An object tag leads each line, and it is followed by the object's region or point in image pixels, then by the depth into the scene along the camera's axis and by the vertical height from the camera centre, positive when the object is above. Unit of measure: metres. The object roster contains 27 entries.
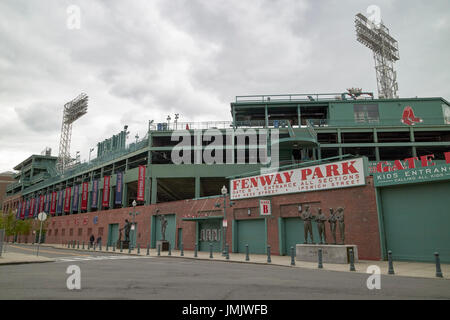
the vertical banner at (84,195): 58.63 +6.25
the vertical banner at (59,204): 68.12 +5.48
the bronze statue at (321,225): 19.81 +0.28
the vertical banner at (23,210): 86.40 +5.34
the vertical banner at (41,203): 76.31 +6.26
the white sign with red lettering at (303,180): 21.86 +3.56
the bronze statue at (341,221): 18.70 +0.47
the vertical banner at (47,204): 74.19 +5.94
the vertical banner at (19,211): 89.31 +5.48
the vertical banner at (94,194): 56.88 +6.16
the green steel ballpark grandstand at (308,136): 43.94 +12.66
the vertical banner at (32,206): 81.81 +6.12
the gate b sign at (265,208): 25.95 +1.66
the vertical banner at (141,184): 43.94 +6.00
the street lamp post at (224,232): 23.78 -0.10
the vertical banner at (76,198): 63.72 +6.17
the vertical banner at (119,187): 49.36 +6.27
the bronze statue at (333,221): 19.14 +0.48
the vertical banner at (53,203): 70.68 +5.87
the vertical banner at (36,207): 78.54 +5.70
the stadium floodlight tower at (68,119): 90.19 +30.08
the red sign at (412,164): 19.13 +3.96
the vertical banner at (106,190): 53.16 +6.38
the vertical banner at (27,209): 83.94 +5.53
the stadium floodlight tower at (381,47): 63.31 +34.18
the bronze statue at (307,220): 20.71 +0.59
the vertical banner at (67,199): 66.12 +6.19
